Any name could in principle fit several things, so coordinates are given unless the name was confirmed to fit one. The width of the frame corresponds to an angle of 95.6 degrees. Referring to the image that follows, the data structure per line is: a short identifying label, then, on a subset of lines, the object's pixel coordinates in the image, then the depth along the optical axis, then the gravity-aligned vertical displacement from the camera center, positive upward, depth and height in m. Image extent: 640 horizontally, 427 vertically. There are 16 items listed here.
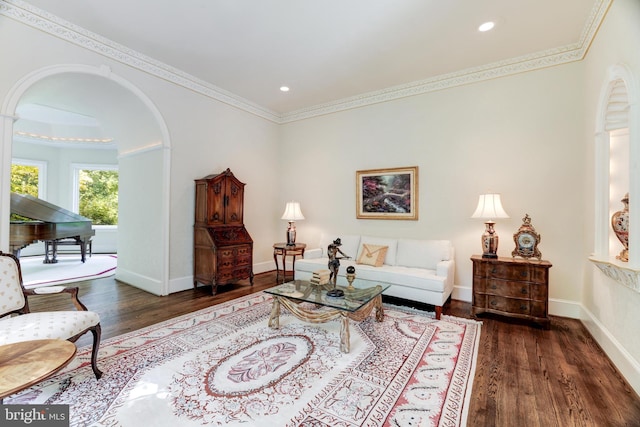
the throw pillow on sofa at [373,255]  4.20 -0.55
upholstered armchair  1.82 -0.73
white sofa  3.46 -0.69
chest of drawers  3.20 -0.78
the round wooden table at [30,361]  1.28 -0.74
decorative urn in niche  2.41 -0.05
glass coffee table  2.59 -0.80
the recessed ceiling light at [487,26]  3.11 +2.11
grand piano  4.99 -0.24
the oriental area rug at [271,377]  1.75 -1.19
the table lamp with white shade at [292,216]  5.22 +0.01
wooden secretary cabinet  4.36 -0.35
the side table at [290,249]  5.08 -0.59
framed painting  4.59 +0.41
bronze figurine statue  3.19 -0.46
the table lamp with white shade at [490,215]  3.53 +0.06
